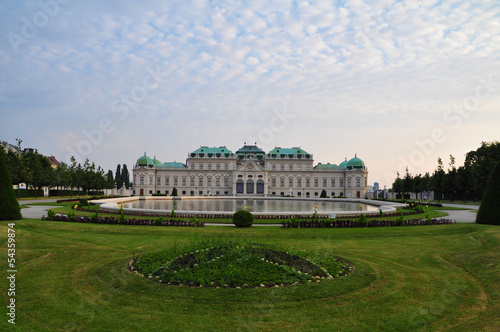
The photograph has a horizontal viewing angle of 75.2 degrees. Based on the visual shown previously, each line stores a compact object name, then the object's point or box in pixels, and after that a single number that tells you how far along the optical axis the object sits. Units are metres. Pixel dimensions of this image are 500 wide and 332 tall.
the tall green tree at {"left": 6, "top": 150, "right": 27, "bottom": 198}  53.31
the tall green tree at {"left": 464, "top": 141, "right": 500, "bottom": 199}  59.18
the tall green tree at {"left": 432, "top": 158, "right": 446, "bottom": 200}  70.81
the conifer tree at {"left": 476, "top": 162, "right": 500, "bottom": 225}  20.14
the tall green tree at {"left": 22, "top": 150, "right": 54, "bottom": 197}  58.06
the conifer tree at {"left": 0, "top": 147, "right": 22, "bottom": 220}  19.66
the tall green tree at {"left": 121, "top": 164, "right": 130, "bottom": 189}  118.81
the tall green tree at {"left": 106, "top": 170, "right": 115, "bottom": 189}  90.16
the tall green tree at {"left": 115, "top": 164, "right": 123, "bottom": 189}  113.91
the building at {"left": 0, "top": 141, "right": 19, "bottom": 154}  86.24
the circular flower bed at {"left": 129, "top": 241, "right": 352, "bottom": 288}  9.25
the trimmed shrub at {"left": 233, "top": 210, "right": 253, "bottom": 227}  22.30
